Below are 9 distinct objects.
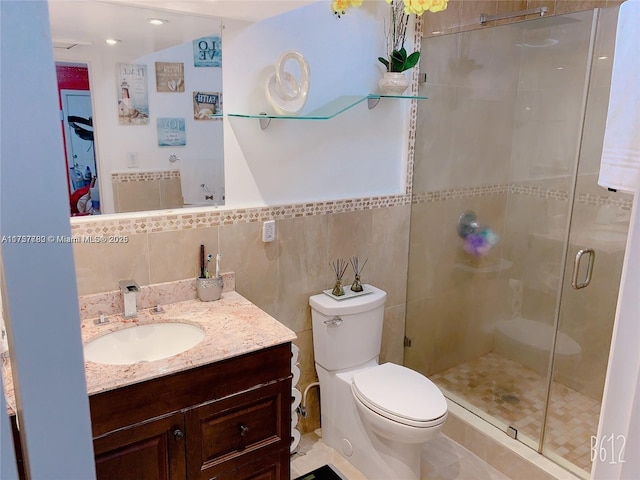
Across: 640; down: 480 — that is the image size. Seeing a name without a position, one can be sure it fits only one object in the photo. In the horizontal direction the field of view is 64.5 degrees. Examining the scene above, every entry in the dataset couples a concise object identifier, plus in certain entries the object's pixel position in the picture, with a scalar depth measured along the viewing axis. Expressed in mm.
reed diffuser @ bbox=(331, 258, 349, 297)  2449
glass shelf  2084
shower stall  2551
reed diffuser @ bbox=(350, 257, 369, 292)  2486
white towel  930
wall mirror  1707
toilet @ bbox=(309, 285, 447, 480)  2051
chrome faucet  1827
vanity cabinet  1465
